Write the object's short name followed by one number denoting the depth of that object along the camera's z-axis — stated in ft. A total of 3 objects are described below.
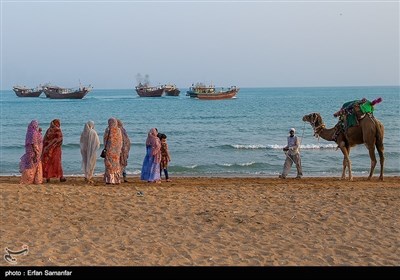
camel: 47.16
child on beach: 45.91
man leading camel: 49.65
